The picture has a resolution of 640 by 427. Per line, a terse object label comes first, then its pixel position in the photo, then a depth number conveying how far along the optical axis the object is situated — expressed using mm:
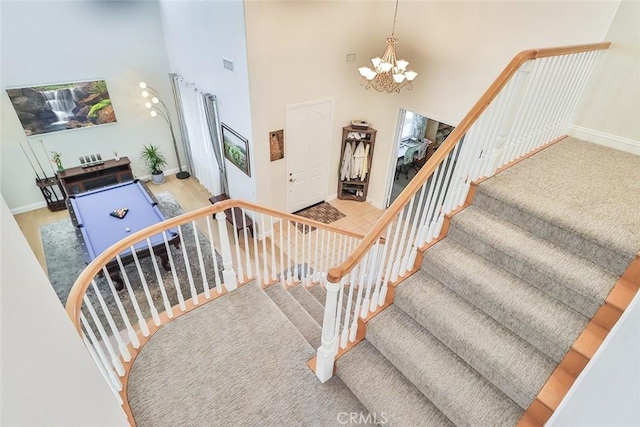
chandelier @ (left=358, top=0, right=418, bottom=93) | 4371
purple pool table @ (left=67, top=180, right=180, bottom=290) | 4484
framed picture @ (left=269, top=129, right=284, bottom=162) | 5270
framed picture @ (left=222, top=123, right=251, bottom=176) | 5273
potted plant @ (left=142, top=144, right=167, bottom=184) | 6926
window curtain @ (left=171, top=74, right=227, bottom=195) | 5832
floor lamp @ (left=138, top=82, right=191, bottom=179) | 6426
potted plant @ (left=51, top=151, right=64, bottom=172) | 6008
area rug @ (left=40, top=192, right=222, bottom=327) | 4457
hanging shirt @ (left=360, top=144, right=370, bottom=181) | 6273
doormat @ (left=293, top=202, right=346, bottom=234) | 6289
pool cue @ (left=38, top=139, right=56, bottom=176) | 5936
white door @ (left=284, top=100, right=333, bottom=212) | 5445
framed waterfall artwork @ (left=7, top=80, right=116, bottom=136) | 5562
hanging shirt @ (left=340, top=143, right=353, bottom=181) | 6293
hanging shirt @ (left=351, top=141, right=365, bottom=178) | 6234
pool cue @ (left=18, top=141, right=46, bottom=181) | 5800
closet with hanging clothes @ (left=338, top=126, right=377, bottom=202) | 6121
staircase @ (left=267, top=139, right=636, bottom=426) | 1874
